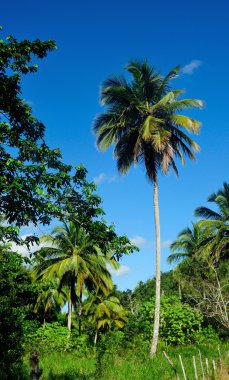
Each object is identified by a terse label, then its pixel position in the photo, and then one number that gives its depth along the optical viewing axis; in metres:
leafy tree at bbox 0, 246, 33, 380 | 14.81
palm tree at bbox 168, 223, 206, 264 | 37.25
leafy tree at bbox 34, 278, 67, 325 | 29.78
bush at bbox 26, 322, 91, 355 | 24.66
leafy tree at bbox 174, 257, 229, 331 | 21.95
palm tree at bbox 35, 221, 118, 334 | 29.17
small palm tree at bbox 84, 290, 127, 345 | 33.66
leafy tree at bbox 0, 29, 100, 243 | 7.10
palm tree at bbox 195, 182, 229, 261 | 29.83
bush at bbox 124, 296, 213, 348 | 24.52
